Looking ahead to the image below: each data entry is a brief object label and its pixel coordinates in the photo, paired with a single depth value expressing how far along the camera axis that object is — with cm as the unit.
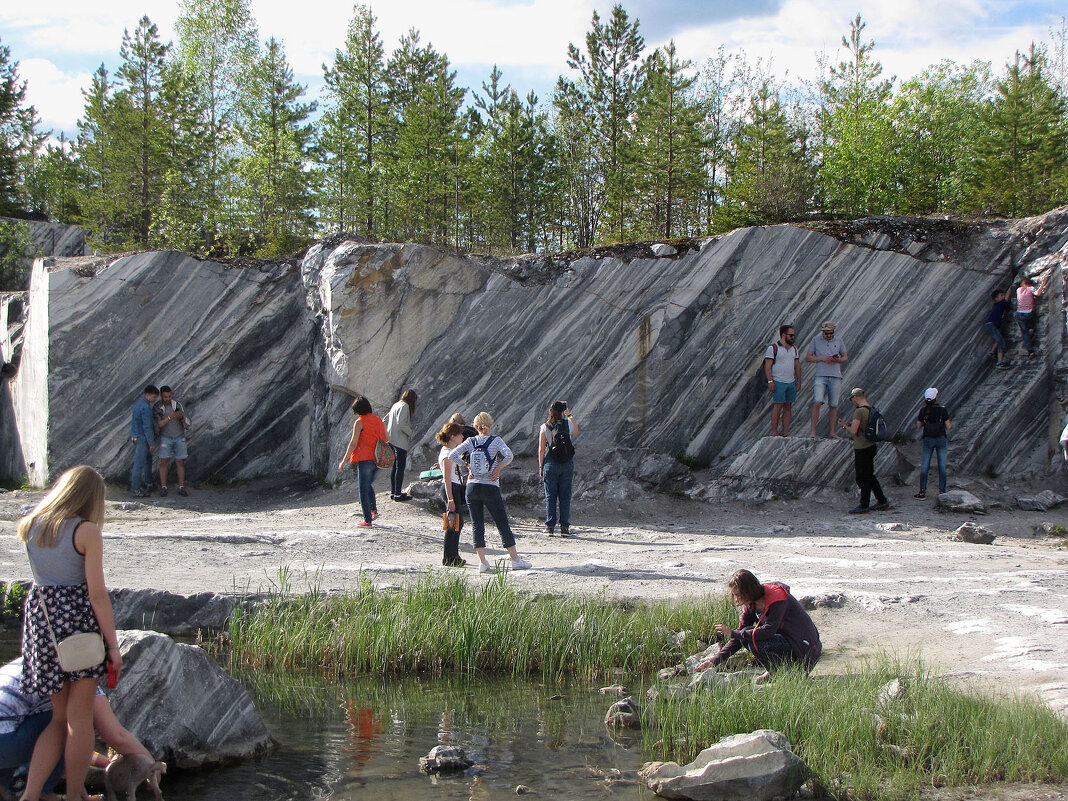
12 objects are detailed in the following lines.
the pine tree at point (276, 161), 2500
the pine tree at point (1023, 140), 2445
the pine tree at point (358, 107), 3055
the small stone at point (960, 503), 1405
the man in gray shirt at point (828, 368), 1554
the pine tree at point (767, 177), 2095
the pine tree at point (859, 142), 2845
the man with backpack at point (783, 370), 1541
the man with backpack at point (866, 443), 1384
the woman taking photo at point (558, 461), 1239
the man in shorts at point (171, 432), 1598
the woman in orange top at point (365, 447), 1205
